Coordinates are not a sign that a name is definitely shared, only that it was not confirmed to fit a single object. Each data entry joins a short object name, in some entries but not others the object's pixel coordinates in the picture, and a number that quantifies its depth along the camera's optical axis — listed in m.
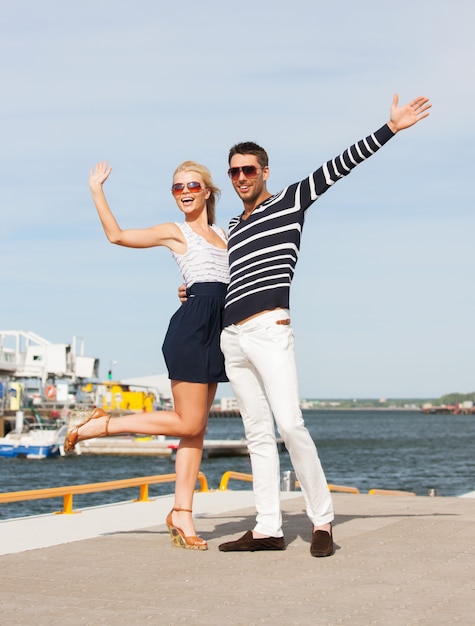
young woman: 5.14
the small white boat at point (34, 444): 49.38
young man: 4.85
